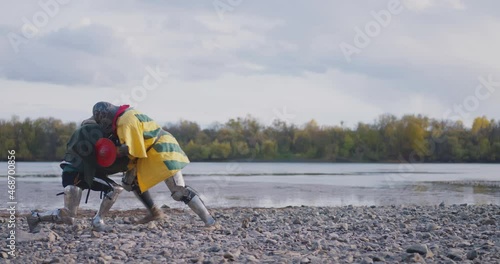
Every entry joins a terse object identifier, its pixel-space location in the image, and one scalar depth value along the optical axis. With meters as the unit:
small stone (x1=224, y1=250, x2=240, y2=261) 7.73
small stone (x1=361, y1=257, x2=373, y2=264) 7.50
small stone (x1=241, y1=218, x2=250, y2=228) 10.97
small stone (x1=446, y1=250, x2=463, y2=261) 7.81
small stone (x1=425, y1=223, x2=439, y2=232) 10.38
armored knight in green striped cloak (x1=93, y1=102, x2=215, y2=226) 9.70
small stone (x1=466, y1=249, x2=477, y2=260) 7.78
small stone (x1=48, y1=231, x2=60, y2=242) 9.12
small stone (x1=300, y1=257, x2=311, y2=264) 7.61
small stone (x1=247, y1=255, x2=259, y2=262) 7.65
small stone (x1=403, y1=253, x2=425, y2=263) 7.57
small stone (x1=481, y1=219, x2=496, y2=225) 11.54
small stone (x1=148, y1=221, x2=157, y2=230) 10.67
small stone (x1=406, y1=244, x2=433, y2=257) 7.93
